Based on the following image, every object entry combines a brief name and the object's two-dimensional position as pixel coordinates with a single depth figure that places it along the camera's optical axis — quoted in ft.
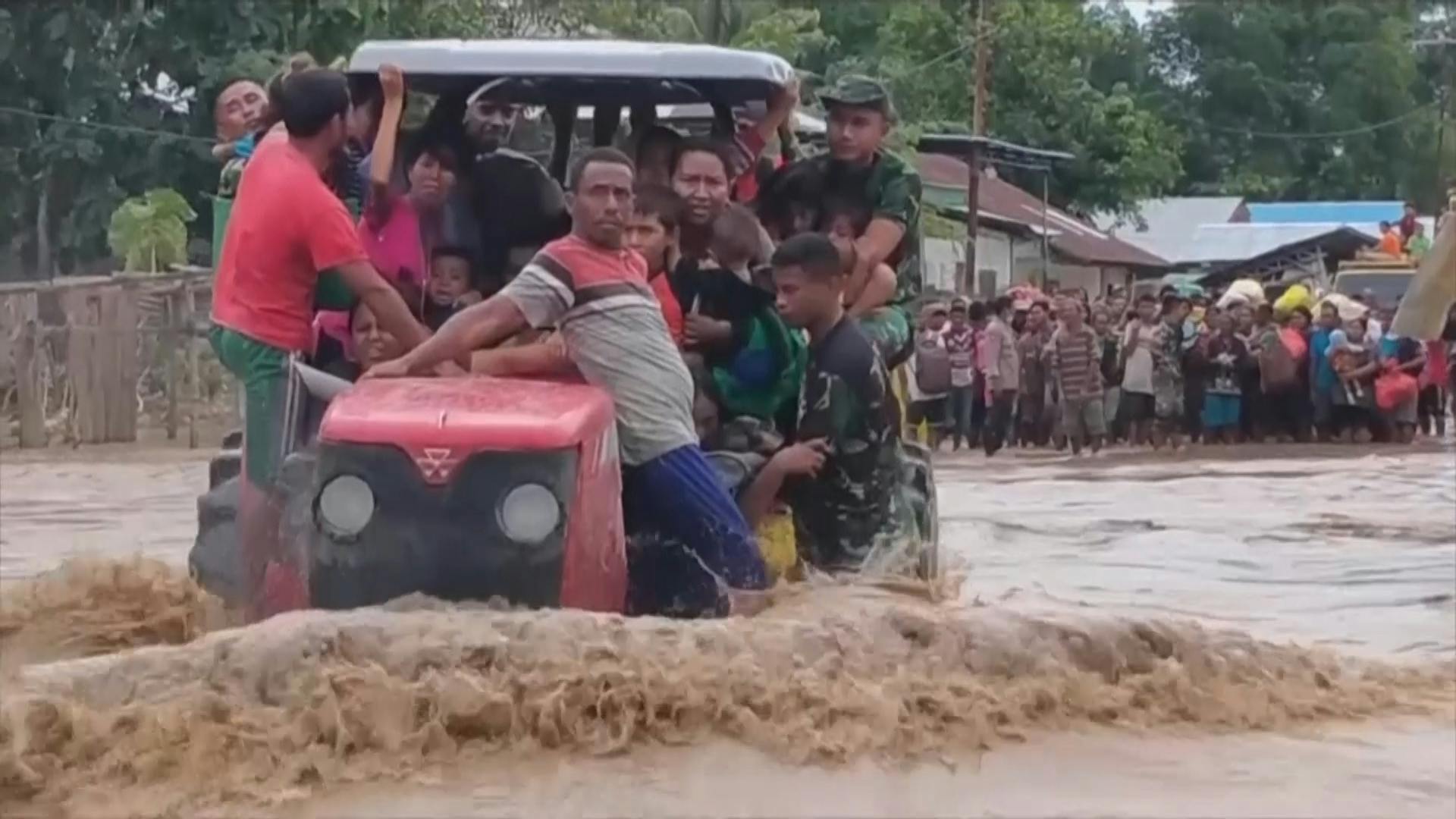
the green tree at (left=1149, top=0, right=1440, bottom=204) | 224.74
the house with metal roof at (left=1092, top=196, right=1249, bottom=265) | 181.88
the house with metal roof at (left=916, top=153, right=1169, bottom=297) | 136.26
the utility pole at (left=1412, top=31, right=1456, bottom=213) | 196.95
